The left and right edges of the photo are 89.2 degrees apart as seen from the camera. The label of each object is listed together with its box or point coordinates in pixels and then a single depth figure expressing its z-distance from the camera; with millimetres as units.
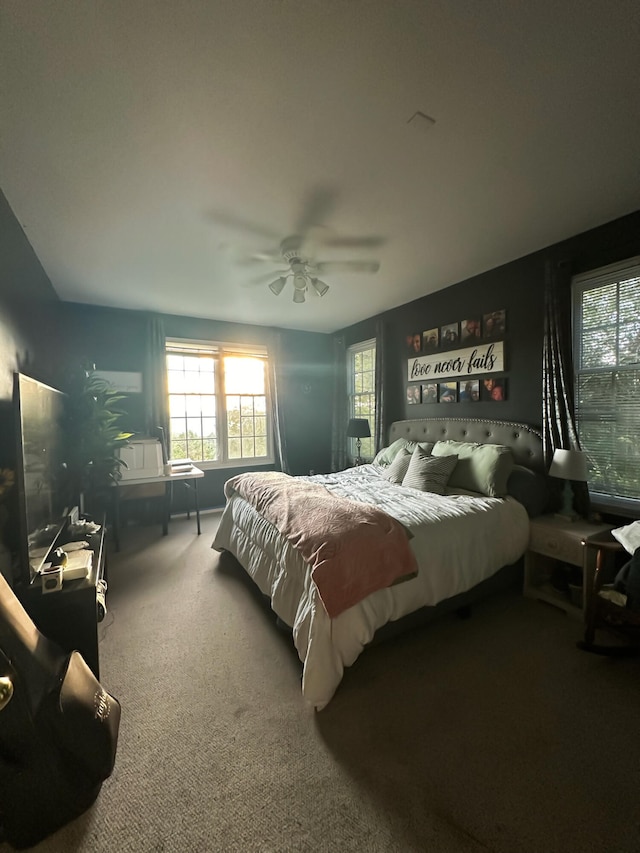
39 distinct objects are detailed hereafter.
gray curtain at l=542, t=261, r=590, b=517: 2559
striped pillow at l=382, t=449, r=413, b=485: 3244
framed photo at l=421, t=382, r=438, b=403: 3795
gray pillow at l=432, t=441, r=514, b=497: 2588
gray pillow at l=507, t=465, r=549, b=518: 2495
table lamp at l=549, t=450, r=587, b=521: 2303
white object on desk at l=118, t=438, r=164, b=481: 3617
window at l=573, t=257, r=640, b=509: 2322
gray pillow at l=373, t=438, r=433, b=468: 3643
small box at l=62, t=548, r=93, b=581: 1607
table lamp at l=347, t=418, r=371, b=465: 4460
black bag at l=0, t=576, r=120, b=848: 1057
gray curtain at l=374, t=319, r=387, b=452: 4352
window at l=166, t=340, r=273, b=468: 4605
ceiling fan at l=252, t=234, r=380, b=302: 2531
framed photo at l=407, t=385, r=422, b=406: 4008
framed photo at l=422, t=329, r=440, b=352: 3740
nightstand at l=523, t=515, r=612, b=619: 2094
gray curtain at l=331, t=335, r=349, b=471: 5227
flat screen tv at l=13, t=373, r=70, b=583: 1455
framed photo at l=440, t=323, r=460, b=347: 3527
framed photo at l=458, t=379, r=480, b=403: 3354
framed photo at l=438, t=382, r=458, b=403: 3572
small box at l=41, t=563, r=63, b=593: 1492
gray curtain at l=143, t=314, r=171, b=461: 4203
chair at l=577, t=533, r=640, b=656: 1789
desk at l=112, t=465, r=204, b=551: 3393
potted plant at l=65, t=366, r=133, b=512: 3006
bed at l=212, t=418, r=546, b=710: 1620
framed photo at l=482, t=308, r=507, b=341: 3100
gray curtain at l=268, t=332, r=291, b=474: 4977
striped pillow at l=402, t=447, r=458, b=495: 2811
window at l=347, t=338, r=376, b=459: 4754
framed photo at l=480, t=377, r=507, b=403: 3121
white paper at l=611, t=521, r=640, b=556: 1693
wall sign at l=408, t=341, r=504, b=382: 3172
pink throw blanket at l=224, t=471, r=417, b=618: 1609
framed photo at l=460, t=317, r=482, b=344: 3324
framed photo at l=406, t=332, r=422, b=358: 3945
